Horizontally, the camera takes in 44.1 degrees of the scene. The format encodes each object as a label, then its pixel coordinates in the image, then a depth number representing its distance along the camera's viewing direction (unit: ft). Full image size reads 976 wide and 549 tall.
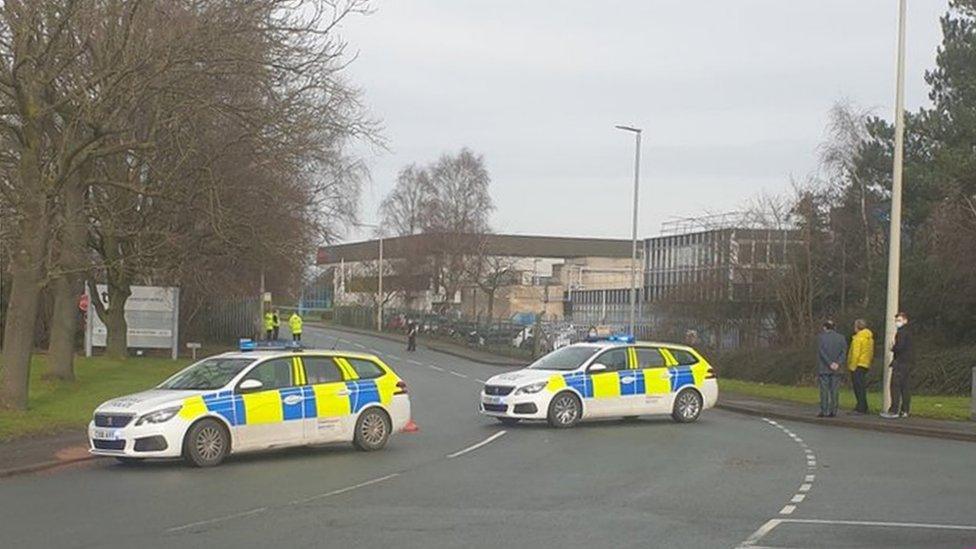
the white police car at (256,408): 47.42
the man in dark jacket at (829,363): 73.10
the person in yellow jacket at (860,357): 74.18
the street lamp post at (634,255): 138.51
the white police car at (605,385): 67.00
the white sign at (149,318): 137.49
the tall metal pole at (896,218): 71.77
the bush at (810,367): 101.50
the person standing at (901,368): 70.13
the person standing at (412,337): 186.19
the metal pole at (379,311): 273.75
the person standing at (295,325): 164.96
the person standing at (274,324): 171.07
